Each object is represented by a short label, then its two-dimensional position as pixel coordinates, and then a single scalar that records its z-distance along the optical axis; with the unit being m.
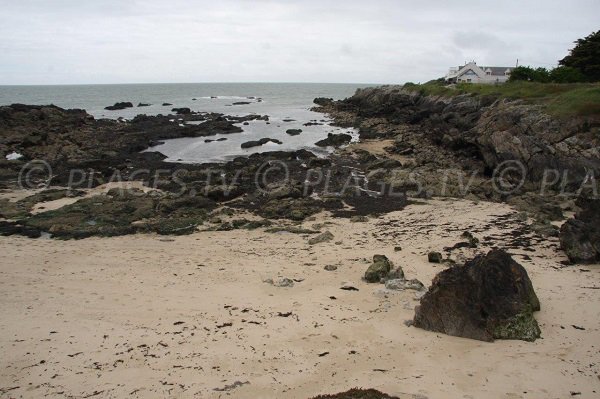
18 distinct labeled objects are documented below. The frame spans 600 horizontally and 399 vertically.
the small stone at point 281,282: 12.08
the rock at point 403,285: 11.38
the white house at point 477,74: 78.38
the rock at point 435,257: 13.35
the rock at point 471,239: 14.47
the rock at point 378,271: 12.10
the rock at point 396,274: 12.02
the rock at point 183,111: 70.73
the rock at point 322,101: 91.71
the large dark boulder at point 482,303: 8.67
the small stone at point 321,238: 16.08
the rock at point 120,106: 83.56
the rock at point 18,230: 17.20
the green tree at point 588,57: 41.22
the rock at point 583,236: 12.42
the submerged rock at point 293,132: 49.11
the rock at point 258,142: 40.91
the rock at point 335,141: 40.22
